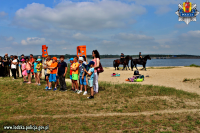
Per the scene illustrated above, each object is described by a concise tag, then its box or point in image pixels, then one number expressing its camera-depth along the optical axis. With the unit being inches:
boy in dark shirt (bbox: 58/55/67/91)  381.4
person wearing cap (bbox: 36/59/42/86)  429.2
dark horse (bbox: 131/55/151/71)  889.1
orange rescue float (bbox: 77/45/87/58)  398.6
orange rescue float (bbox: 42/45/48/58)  455.8
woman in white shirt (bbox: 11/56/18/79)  524.5
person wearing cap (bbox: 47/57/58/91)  385.1
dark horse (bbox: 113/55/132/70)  930.4
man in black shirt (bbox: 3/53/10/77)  611.8
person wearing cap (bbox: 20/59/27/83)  472.7
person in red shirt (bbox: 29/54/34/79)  477.1
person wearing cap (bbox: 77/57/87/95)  347.5
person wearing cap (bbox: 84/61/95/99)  323.3
